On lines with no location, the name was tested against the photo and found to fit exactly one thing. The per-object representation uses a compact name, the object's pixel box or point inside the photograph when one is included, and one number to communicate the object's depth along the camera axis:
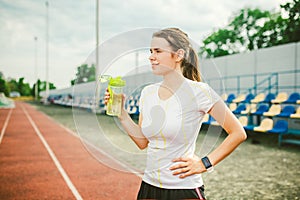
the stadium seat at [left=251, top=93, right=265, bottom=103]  9.79
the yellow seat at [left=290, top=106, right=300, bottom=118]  7.69
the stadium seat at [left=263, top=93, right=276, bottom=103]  9.55
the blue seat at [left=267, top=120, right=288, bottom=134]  7.55
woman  1.11
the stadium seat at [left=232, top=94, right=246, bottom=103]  10.39
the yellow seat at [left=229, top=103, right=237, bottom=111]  9.87
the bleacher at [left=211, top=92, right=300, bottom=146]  7.91
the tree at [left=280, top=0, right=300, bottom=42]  15.26
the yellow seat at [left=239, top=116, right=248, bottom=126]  8.60
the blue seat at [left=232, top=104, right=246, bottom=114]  9.79
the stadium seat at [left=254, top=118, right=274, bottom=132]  7.95
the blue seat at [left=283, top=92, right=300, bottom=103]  8.78
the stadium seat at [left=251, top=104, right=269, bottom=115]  9.29
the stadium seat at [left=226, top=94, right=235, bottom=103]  11.11
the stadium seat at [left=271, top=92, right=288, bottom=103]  8.95
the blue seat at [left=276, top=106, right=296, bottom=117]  8.33
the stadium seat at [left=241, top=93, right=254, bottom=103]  10.22
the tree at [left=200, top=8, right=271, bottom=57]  32.00
